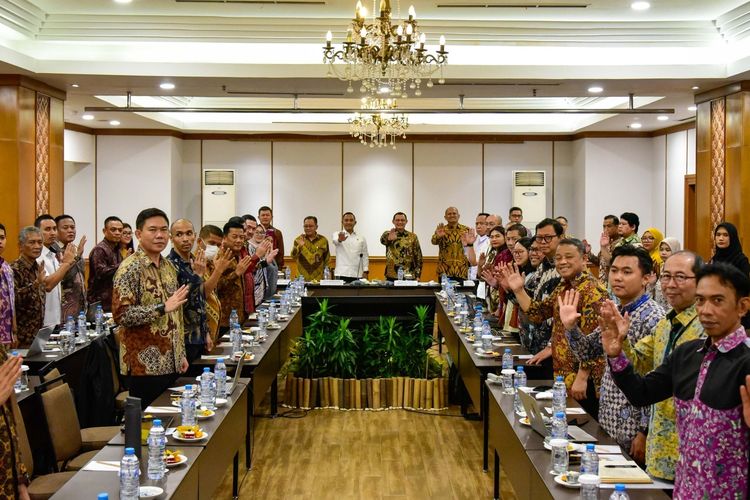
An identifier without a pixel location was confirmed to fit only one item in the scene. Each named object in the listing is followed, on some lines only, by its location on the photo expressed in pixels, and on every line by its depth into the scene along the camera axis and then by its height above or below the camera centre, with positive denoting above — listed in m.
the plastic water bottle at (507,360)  4.98 -0.81
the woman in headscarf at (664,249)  7.76 -0.20
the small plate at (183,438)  3.57 -0.94
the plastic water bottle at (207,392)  4.12 -0.84
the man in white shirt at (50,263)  6.91 -0.32
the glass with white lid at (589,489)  2.80 -0.90
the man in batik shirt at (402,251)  10.83 -0.32
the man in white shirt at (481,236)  10.30 -0.12
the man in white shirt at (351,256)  11.38 -0.41
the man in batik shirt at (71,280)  7.33 -0.49
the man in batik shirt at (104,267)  7.89 -0.40
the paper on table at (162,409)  4.02 -0.92
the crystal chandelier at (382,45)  5.81 +1.34
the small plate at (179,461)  3.22 -0.94
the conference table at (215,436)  3.53 -1.00
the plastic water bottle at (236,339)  5.66 -0.79
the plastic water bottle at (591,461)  2.95 -0.85
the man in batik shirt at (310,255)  10.88 -0.37
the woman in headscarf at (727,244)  7.13 -0.14
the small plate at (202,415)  3.96 -0.92
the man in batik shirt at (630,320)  3.68 -0.42
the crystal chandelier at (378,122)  11.05 +1.52
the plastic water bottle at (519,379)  4.55 -0.85
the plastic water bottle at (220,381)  4.39 -0.84
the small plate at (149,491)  2.89 -0.95
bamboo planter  7.46 -1.53
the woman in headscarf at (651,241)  9.03 -0.14
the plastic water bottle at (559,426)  3.41 -0.84
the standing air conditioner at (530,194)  14.27 +0.60
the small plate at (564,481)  2.98 -0.94
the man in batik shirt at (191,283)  5.18 -0.36
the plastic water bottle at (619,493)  2.59 -0.86
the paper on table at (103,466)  3.22 -0.96
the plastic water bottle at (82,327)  6.27 -0.78
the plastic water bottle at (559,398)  3.84 -0.81
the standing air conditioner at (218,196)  14.21 +0.54
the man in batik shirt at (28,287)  6.18 -0.47
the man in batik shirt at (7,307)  5.13 -0.52
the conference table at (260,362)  5.34 -0.99
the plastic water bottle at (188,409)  3.79 -0.86
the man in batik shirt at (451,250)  10.74 -0.30
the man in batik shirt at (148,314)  4.45 -0.48
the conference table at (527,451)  2.97 -0.96
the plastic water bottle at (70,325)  5.99 -0.74
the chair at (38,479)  3.58 -1.20
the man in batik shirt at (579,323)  4.30 -0.52
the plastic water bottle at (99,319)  6.60 -0.77
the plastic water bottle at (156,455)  3.07 -0.87
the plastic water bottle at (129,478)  2.83 -0.88
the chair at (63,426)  4.13 -1.05
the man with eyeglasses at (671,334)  3.14 -0.42
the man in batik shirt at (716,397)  2.51 -0.54
